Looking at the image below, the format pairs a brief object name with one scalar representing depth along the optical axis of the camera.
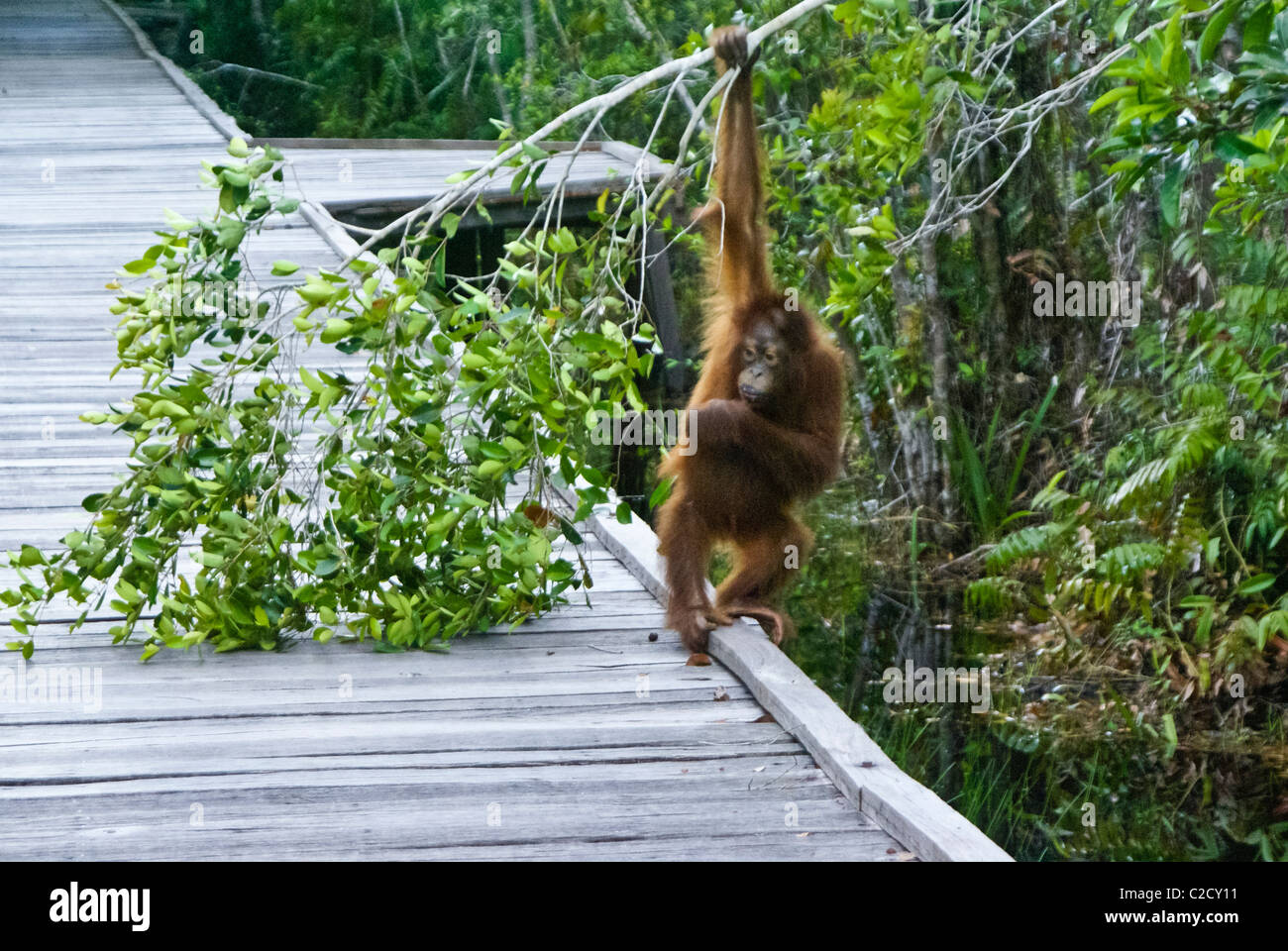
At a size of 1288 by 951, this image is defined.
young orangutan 4.20
